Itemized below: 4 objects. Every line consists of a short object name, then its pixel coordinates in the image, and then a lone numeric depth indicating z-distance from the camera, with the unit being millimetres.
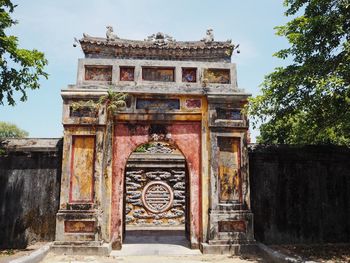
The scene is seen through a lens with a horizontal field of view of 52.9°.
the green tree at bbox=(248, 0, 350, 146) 6504
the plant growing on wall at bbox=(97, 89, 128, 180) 8289
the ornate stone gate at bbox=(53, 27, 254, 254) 8023
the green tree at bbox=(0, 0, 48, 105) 7188
